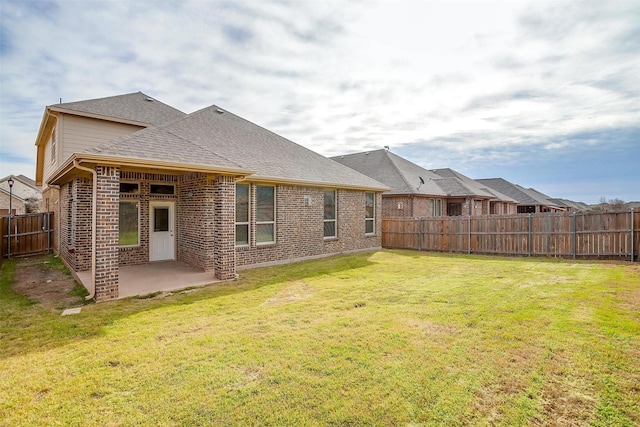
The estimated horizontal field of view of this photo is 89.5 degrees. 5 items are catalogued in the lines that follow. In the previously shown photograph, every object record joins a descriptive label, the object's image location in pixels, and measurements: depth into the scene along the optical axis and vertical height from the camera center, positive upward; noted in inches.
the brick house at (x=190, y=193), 272.7 +24.0
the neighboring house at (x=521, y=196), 1215.0 +64.7
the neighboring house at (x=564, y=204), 1612.9 +41.6
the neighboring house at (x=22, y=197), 1379.2 +74.6
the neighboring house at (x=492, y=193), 994.3 +59.8
